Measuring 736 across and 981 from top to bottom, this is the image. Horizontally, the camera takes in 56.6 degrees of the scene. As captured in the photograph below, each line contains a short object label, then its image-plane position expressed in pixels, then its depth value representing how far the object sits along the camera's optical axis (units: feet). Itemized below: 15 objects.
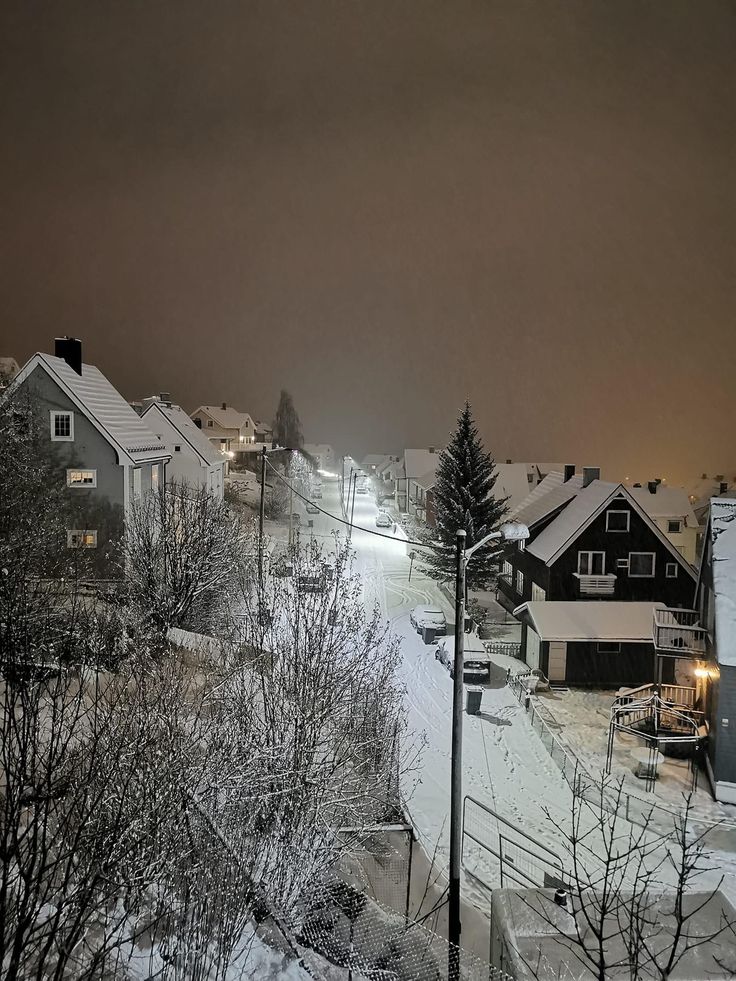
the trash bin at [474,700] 77.30
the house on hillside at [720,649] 65.87
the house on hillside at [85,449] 91.04
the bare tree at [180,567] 65.16
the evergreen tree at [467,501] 127.24
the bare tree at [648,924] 29.27
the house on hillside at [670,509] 174.19
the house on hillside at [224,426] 278.87
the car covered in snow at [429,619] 99.21
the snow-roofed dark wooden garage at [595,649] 94.48
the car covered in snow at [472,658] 85.87
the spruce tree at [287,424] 395.07
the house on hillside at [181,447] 152.66
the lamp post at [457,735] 32.53
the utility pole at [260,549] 62.34
